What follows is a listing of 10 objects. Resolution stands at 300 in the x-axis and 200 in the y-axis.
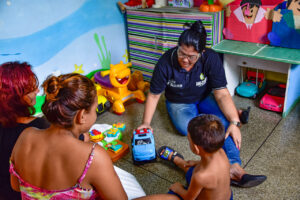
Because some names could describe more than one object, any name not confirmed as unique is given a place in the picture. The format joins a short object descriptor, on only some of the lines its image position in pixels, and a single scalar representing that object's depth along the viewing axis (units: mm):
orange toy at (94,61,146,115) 2482
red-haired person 1157
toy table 2169
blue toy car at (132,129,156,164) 1803
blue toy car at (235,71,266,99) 2630
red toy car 2360
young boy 1181
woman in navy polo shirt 1710
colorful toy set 1959
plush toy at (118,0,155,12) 3001
